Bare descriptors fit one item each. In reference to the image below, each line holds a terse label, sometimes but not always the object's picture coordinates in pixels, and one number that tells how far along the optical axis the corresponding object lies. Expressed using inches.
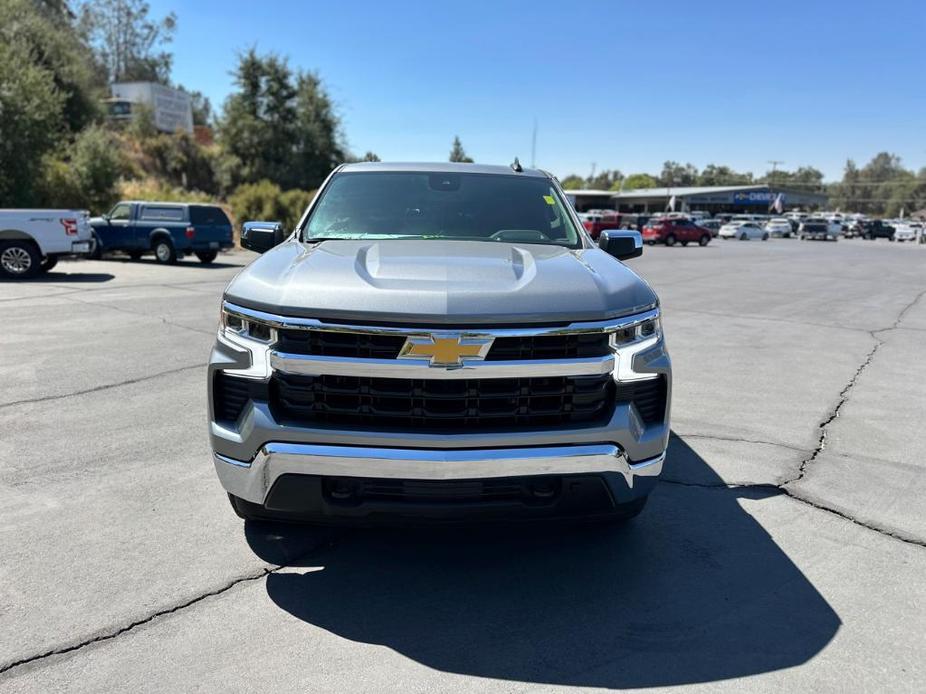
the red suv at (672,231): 1665.8
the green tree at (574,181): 6337.6
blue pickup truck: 808.3
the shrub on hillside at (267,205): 1235.2
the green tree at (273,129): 1857.8
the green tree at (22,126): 863.1
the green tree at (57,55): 1195.9
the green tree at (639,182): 6594.5
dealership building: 3705.7
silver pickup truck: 105.4
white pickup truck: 593.9
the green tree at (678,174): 6782.5
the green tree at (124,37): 3080.7
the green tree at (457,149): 2864.4
